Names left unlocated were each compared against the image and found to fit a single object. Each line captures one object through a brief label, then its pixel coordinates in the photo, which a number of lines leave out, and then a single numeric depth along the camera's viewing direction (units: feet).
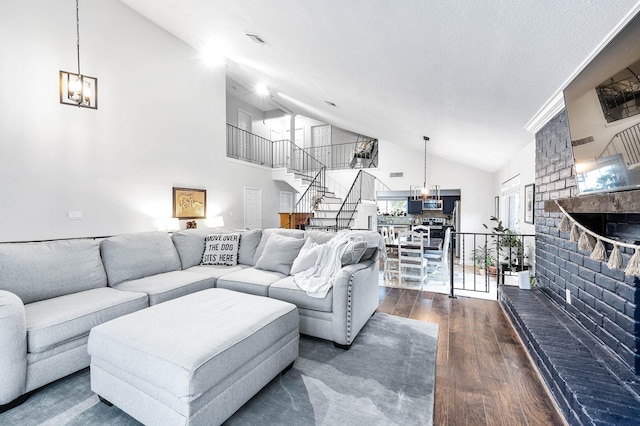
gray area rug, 5.35
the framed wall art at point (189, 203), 18.16
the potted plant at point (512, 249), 14.06
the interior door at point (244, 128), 28.04
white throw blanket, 8.39
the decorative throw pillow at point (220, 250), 12.08
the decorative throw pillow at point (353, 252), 9.16
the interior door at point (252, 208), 24.39
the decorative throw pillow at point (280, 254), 10.50
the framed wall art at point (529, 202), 12.51
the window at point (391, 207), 35.17
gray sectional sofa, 5.95
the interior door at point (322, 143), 33.40
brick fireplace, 5.37
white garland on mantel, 4.11
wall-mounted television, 3.99
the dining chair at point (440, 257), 16.49
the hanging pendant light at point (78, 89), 9.69
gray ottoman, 4.56
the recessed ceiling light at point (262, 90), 23.86
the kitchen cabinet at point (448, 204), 30.63
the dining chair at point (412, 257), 15.02
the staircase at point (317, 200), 22.21
